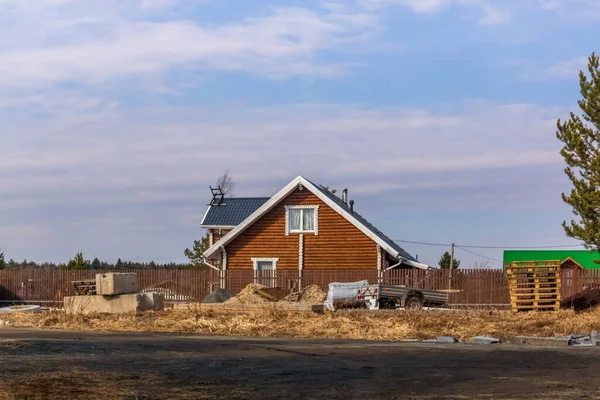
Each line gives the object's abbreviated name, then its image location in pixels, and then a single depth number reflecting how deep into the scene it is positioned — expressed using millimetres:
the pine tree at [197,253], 71188
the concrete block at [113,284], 30075
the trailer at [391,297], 34250
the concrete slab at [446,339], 20391
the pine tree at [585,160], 31859
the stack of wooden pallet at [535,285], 32750
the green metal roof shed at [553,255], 67250
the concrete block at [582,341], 19766
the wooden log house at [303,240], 45125
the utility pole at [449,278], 41969
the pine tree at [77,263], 55000
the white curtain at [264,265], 46856
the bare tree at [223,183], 69906
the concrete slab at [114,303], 30141
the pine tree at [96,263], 71912
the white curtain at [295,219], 46344
